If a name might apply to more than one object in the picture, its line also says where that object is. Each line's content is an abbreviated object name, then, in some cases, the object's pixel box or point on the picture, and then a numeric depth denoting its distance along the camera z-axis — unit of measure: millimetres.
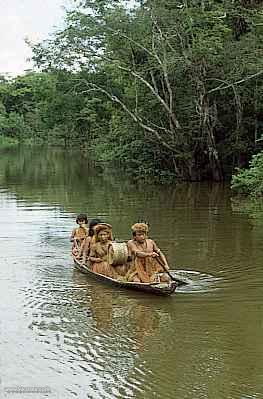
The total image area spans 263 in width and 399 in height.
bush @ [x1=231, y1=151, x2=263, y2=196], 23062
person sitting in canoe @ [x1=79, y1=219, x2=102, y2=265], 12875
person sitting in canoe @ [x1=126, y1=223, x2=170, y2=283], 11336
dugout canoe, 10820
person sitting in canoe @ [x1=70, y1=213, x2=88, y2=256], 14073
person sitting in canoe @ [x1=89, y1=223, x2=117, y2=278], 12555
